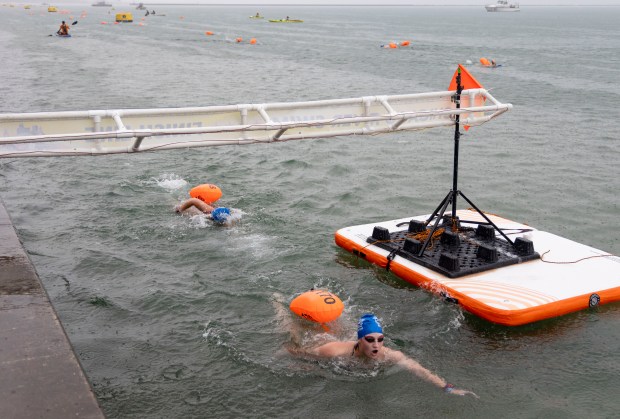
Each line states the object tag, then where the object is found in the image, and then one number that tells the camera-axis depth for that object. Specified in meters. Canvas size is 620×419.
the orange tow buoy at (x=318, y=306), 9.27
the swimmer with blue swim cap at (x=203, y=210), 14.22
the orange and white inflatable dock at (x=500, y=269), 9.80
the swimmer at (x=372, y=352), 8.22
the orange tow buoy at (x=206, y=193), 15.13
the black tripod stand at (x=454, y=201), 10.66
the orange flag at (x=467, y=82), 11.08
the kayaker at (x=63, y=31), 75.06
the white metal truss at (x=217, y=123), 7.69
